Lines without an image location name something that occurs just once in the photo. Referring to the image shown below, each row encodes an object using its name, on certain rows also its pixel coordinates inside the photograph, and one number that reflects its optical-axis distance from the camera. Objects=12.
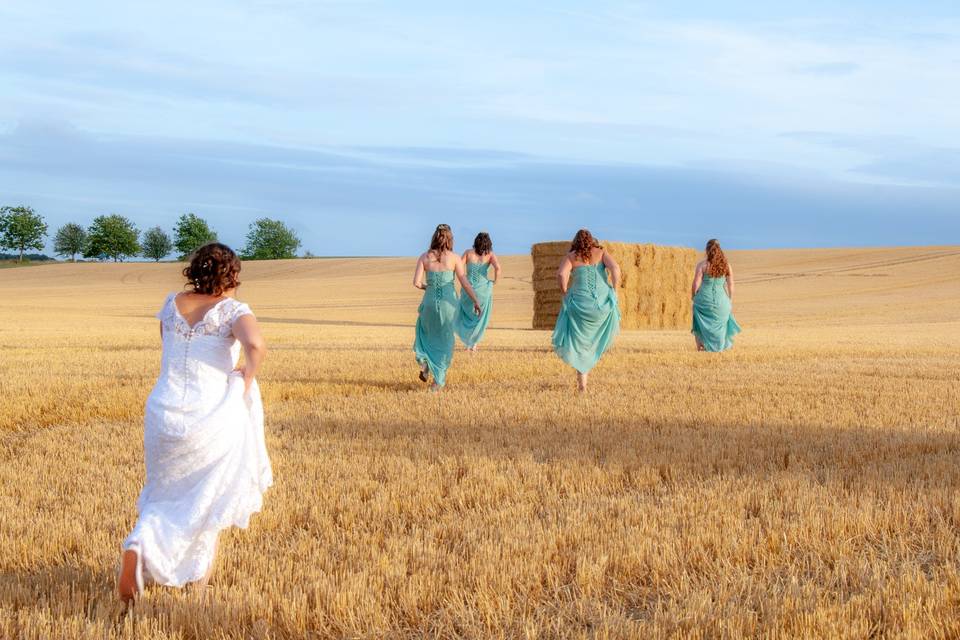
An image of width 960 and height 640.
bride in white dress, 4.51
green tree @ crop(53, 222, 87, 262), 136.88
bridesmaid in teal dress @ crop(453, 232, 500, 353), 19.09
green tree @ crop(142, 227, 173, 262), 139.50
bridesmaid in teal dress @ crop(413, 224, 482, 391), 13.04
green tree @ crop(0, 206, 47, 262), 125.19
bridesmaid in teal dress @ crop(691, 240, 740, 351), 18.61
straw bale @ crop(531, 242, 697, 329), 32.34
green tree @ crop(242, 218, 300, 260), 133.00
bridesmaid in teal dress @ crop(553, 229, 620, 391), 12.86
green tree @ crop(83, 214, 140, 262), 131.12
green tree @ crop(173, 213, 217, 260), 131.62
